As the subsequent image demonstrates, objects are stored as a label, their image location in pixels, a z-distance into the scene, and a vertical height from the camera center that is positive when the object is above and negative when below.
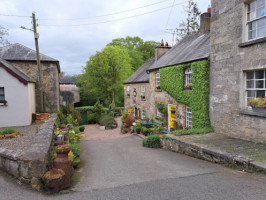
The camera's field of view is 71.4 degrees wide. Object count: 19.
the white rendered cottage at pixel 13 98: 12.20 -0.22
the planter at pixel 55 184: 4.15 -2.02
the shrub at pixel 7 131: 9.05 -1.80
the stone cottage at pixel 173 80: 11.77 +1.11
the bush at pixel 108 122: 21.73 -3.34
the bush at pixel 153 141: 10.41 -2.72
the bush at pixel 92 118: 26.86 -3.46
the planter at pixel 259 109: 7.15 -0.65
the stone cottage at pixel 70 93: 32.56 +0.25
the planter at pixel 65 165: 4.53 -1.80
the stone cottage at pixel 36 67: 15.77 +2.46
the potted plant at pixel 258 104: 7.09 -0.44
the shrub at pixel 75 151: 7.51 -2.34
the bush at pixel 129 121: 17.89 -2.64
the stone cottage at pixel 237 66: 7.43 +1.21
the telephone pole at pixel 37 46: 13.16 +3.57
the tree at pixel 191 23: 30.72 +11.81
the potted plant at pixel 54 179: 4.15 -1.92
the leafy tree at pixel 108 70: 31.67 +4.13
